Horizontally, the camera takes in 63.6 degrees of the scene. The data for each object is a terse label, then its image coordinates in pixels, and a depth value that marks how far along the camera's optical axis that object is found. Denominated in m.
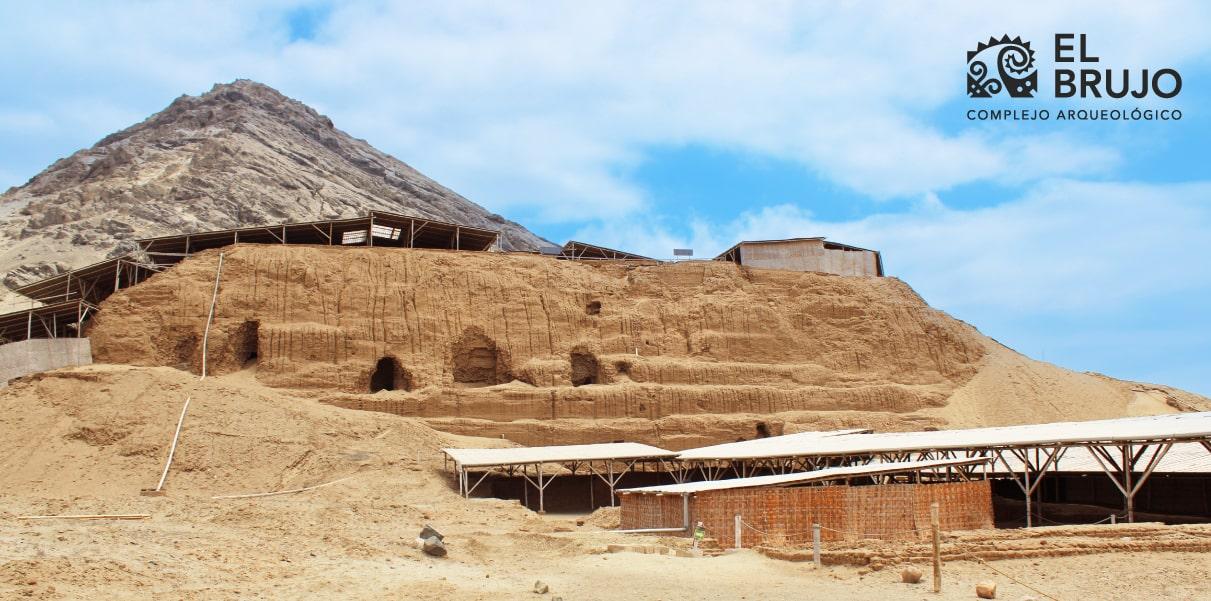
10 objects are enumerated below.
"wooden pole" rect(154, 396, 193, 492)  29.18
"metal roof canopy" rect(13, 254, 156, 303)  40.50
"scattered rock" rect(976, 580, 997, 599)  15.89
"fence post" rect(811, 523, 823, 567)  18.50
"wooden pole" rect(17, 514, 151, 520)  19.25
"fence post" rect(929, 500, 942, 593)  16.23
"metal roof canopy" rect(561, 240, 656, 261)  53.94
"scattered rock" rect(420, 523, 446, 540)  20.14
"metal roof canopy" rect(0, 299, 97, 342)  38.44
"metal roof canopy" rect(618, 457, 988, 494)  23.50
